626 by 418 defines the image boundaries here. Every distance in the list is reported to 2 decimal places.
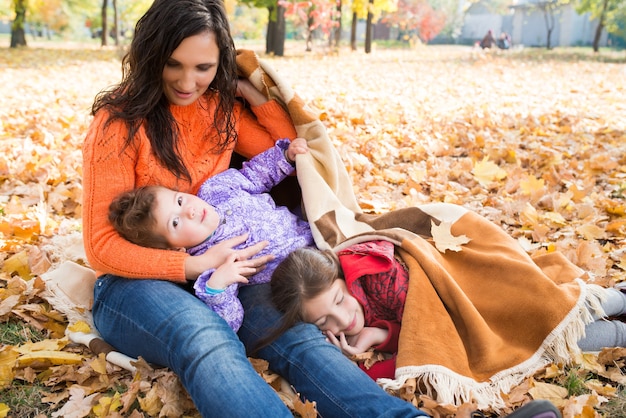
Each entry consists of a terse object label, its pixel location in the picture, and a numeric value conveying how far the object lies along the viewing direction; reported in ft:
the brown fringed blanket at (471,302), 6.97
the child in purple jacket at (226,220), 7.43
